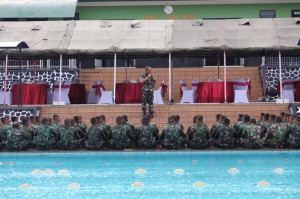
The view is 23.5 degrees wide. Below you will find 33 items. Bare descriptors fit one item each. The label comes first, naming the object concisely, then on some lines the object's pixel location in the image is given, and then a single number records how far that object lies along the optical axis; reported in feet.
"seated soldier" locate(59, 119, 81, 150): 65.05
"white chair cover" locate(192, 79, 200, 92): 85.66
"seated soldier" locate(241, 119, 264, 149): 64.64
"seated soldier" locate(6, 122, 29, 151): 65.46
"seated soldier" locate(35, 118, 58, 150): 65.21
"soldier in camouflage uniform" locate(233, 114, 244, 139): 65.67
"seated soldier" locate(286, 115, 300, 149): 64.80
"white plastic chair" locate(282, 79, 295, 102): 83.87
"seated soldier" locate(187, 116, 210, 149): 64.49
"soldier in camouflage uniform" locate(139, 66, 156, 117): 74.28
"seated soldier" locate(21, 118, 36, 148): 66.13
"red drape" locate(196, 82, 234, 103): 82.33
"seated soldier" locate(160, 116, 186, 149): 64.85
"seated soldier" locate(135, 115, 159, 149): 64.69
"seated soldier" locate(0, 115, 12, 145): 65.77
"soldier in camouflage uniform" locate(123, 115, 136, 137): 65.31
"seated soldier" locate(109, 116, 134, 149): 65.00
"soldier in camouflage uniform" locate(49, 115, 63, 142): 65.51
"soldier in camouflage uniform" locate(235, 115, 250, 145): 65.31
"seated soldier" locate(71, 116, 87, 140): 65.65
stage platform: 77.25
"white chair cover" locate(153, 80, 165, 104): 83.10
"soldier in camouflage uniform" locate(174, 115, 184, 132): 65.46
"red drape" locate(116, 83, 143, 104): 82.84
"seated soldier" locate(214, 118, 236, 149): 64.59
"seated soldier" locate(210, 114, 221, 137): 65.06
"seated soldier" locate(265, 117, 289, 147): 65.05
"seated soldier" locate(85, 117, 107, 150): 64.95
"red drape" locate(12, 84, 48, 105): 83.87
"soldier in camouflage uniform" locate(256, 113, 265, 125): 68.30
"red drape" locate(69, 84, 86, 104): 86.17
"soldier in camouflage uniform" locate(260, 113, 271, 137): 65.77
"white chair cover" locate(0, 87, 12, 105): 84.39
